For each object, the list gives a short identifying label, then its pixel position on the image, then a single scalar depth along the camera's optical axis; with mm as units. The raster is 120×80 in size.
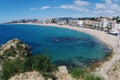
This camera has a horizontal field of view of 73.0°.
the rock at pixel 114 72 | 16840
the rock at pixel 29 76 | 9781
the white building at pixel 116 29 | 58828
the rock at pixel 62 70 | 13480
